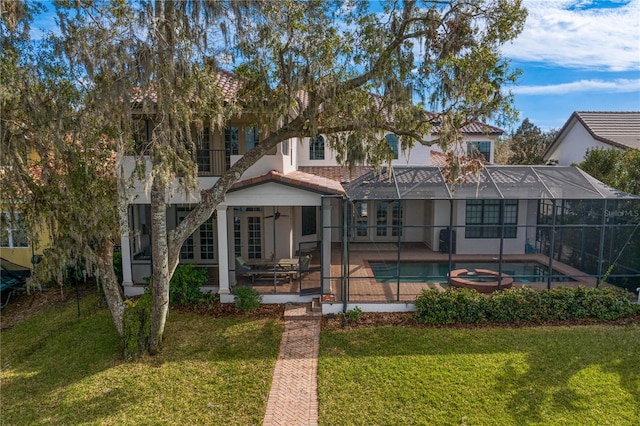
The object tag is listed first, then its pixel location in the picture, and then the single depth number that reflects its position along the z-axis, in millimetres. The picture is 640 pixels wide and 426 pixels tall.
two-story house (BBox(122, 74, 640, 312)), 12820
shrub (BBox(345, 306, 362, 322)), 11766
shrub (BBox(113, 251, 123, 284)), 14153
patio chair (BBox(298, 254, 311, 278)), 14148
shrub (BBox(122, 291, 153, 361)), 9672
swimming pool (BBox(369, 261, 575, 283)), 16188
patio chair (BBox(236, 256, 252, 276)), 13834
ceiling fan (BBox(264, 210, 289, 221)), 15738
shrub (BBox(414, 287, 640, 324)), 11508
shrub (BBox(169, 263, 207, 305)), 12914
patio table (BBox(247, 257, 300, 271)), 14258
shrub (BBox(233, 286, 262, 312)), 12531
